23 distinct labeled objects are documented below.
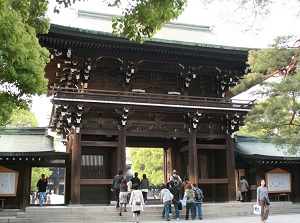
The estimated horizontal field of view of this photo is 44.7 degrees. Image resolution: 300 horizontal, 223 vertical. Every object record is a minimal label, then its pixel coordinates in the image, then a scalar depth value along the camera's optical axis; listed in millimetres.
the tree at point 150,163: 44438
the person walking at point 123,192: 15336
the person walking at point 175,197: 16078
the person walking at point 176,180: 17044
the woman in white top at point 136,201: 13351
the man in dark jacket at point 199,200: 16234
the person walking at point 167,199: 15531
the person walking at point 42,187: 19083
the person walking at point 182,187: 16447
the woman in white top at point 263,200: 13289
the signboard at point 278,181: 22766
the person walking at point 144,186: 17812
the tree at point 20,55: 8961
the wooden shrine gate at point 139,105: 18188
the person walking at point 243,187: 20958
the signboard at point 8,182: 18719
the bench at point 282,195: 22881
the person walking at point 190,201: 15828
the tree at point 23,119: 35106
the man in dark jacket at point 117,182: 16125
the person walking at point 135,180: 16547
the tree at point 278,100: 12461
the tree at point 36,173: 35128
